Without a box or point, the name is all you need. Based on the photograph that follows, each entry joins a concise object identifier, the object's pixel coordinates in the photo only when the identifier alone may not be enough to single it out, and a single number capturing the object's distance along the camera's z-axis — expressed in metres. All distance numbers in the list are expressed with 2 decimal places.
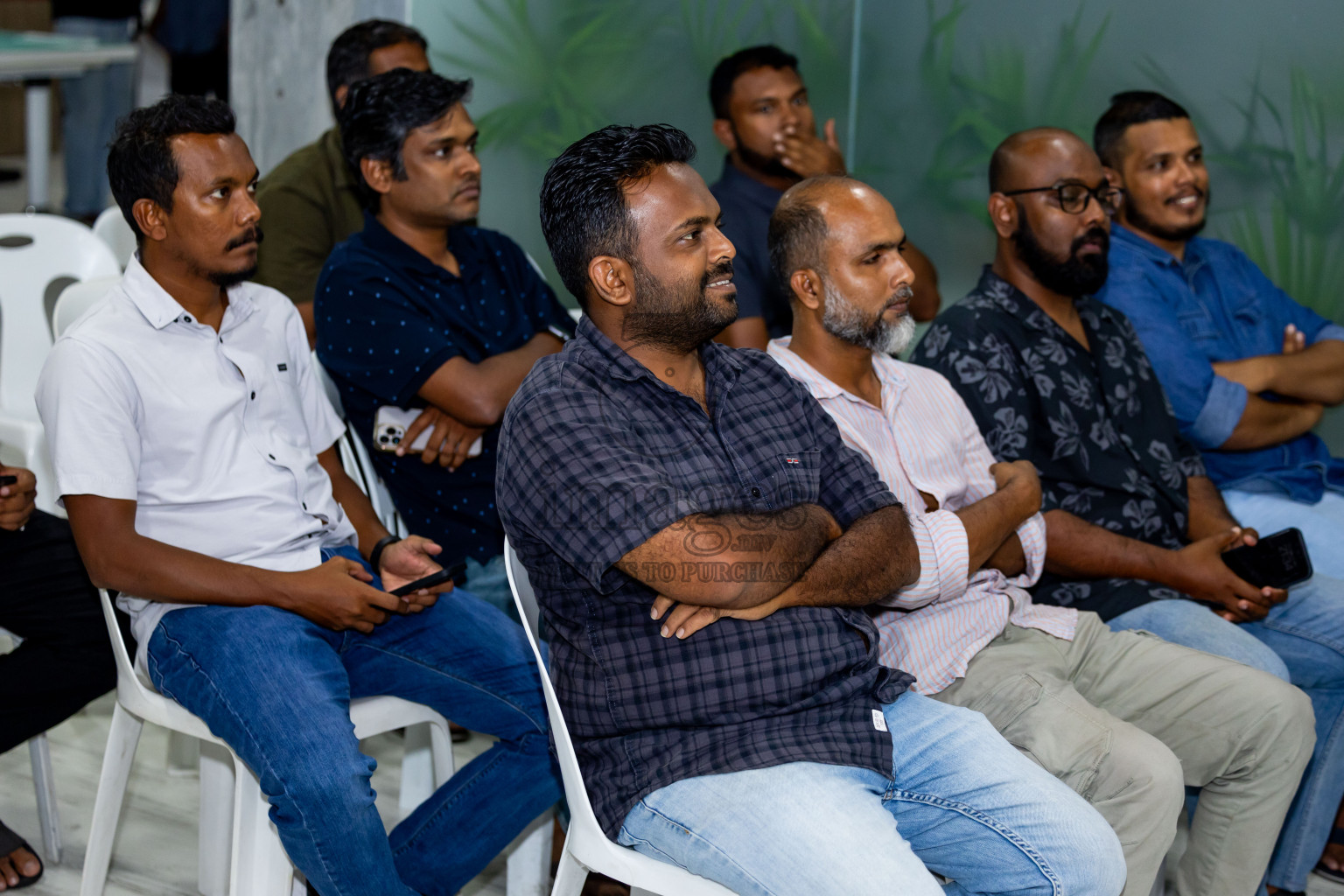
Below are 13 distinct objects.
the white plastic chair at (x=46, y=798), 4.86
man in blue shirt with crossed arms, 5.68
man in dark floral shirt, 4.78
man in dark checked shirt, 3.14
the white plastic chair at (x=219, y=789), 3.94
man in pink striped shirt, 3.86
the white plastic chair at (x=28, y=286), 5.90
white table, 11.20
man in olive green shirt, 6.19
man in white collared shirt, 3.73
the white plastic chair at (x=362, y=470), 5.09
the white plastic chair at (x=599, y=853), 3.27
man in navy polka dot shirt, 4.92
